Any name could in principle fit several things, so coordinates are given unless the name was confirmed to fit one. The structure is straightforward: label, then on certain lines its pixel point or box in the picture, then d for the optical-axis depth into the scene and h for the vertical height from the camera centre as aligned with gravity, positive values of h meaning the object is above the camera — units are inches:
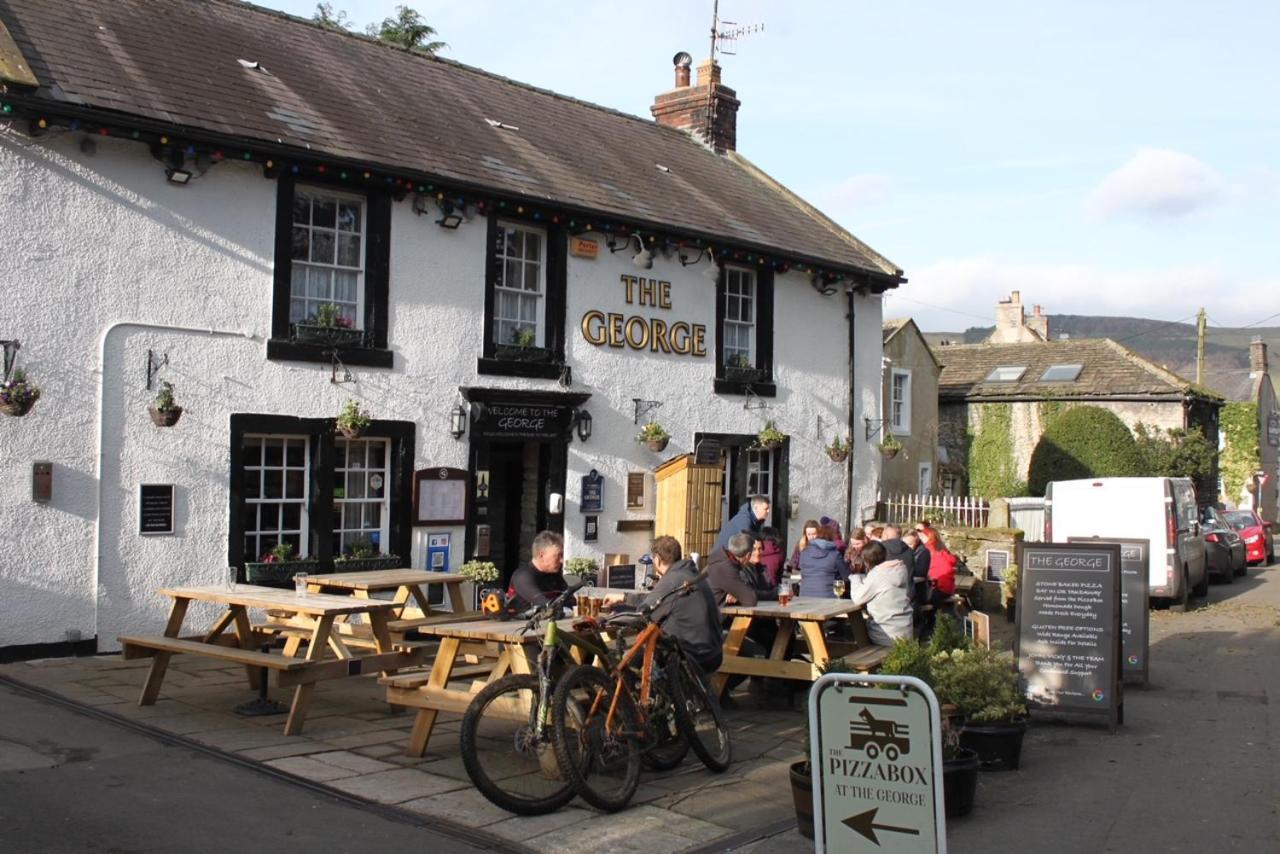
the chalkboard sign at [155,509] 467.8 -3.2
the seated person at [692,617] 336.2 -29.7
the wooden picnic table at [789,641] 390.6 -42.9
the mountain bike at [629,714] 282.7 -50.3
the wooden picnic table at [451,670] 317.7 -43.4
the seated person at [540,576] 353.4 -20.1
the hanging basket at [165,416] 463.5 +31.6
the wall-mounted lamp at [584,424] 625.9 +41.6
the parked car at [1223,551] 966.4 -26.5
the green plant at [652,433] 654.5 +39.4
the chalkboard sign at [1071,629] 400.5 -37.3
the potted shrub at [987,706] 337.7 -52.4
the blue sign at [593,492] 632.4 +7.7
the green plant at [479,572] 439.5 -23.7
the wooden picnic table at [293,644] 343.3 -41.9
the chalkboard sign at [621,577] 611.2 -34.1
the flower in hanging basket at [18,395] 426.6 +35.4
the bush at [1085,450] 1167.0 +62.1
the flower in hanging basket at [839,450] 791.7 +38.9
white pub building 451.2 +84.5
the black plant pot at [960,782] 290.8 -63.5
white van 756.0 -1.9
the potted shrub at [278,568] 496.7 -26.4
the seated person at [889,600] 433.1 -30.7
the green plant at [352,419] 515.8 +35.3
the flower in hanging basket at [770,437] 736.3 +42.9
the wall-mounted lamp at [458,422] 568.1 +38.2
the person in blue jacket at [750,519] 544.4 -4.3
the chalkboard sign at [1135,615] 471.8 -37.7
